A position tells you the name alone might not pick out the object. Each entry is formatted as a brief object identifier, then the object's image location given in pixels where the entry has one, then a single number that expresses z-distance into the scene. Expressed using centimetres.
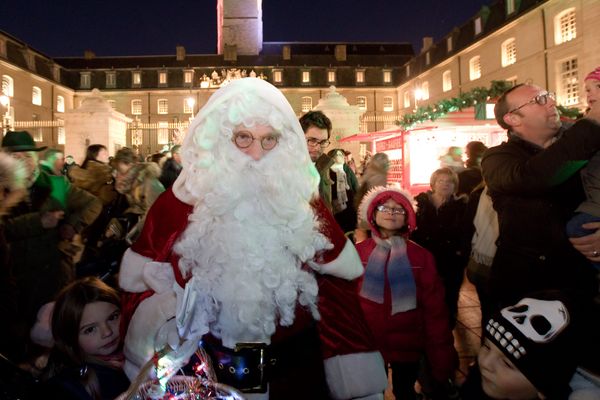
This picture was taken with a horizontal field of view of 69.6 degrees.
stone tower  5375
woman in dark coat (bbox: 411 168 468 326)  448
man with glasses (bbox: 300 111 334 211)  329
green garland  800
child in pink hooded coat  296
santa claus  168
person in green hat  328
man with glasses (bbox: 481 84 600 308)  208
